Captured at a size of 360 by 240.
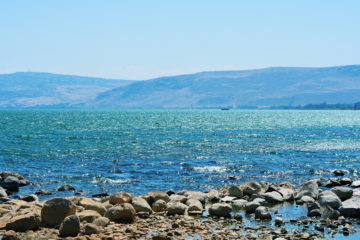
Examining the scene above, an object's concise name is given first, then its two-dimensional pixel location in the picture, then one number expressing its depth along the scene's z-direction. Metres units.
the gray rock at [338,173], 33.56
